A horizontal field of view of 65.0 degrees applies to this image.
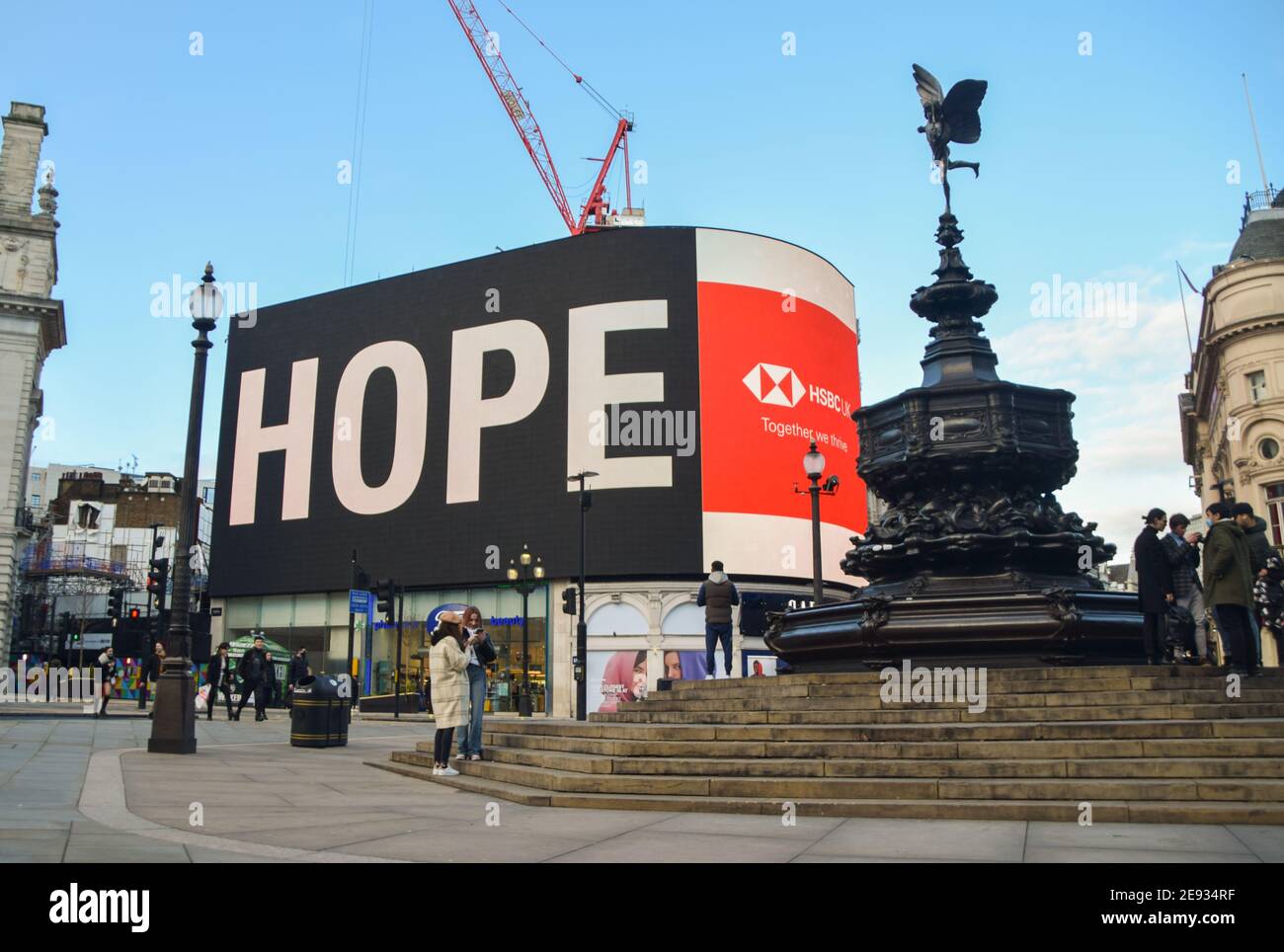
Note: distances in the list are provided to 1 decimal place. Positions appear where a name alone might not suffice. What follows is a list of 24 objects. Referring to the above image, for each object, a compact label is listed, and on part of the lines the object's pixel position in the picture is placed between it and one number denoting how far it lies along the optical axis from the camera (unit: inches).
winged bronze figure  566.9
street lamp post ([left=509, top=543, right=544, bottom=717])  1242.0
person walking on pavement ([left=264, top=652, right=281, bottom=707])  1557.8
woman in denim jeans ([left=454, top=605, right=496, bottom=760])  457.7
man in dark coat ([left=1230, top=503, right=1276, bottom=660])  392.5
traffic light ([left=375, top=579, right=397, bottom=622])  1279.5
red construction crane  2977.4
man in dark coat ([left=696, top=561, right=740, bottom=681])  625.6
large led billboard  1736.0
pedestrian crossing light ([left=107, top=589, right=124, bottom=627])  1461.6
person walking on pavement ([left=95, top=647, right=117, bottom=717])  985.4
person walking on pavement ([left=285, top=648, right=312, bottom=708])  1077.1
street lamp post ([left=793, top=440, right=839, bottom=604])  684.1
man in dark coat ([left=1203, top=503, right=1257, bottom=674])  373.4
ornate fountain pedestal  435.2
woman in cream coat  434.0
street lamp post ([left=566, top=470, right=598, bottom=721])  1024.2
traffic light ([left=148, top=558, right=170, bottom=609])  1134.4
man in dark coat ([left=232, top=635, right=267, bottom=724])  959.6
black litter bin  638.5
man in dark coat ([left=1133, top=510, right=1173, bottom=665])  405.4
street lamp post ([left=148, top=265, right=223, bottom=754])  527.2
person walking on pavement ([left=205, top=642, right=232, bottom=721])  972.3
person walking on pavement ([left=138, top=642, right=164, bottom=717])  1115.3
